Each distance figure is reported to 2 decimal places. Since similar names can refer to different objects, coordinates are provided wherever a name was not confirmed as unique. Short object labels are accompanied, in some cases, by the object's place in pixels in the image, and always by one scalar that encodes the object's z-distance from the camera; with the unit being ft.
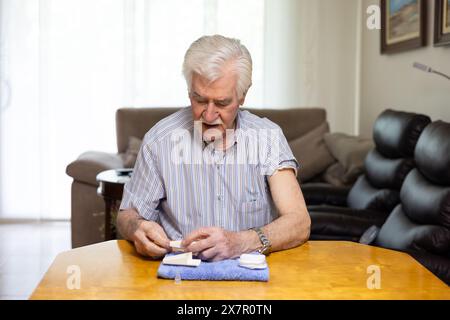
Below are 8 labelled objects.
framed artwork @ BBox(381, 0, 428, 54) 13.33
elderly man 6.48
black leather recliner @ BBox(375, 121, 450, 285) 8.90
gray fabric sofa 15.23
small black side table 12.54
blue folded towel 5.17
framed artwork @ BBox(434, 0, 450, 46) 11.73
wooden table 4.88
